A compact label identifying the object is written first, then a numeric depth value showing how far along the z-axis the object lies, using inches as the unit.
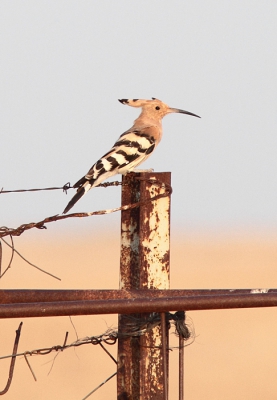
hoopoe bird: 398.9
